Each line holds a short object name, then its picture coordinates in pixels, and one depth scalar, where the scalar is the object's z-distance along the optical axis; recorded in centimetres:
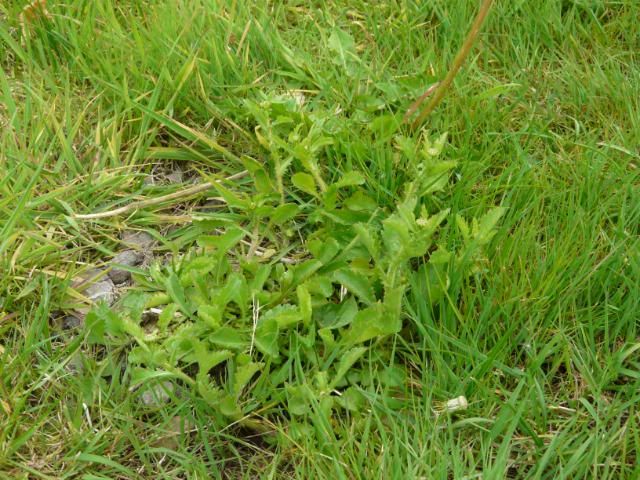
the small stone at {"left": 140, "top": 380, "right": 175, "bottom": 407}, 179
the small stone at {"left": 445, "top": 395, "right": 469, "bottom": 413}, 173
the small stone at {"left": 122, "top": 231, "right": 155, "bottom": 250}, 213
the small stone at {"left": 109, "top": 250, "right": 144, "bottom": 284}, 207
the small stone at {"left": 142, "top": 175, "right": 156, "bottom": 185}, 228
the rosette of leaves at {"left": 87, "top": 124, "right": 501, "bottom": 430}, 175
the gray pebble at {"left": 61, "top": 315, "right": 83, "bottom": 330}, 196
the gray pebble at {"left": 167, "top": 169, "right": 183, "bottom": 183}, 229
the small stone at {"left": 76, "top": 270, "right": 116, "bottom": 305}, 202
